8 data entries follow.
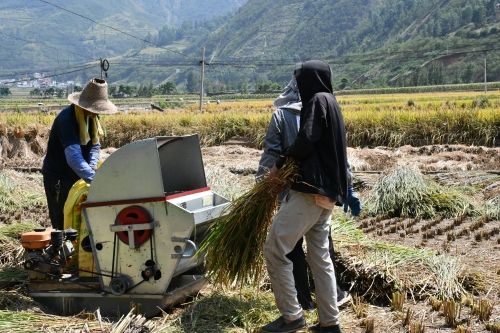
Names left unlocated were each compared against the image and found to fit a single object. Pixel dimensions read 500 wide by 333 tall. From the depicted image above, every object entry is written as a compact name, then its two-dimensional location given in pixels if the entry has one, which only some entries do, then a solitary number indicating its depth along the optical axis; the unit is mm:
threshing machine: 4824
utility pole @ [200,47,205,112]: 31281
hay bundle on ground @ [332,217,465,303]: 5621
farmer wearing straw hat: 5387
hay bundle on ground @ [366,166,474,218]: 9359
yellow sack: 5277
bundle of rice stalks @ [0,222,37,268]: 6258
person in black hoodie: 4230
